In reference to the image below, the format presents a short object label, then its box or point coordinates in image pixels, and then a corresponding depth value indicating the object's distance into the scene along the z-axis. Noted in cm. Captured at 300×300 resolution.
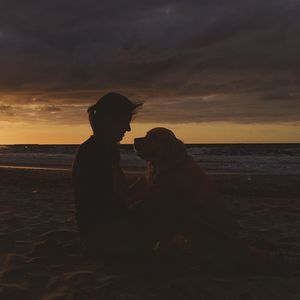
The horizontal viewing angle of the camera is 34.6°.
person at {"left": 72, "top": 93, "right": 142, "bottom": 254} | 408
